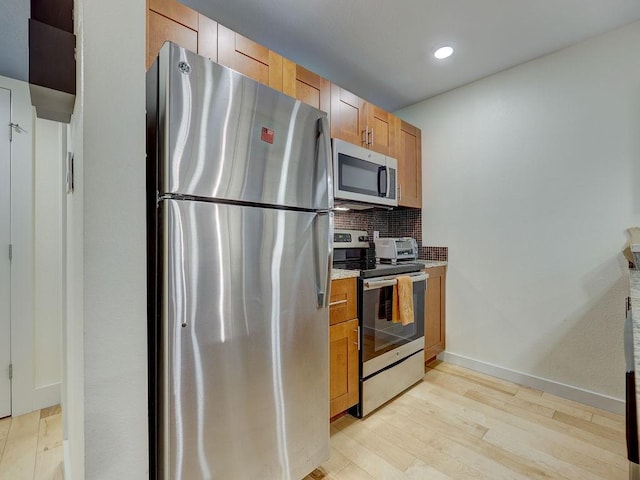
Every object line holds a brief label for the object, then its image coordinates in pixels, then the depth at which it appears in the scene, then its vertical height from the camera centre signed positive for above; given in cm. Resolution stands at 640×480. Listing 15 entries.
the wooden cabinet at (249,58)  155 +101
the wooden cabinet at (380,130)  239 +92
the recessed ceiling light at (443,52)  214 +136
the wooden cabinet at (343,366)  172 -73
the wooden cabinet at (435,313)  255 -63
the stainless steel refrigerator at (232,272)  98 -11
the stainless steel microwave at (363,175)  210 +50
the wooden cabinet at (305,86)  183 +100
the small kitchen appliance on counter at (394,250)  252 -8
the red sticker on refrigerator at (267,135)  120 +43
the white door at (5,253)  204 -6
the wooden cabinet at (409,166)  272 +70
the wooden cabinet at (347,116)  212 +92
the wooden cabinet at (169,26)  133 +100
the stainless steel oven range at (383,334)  191 -65
